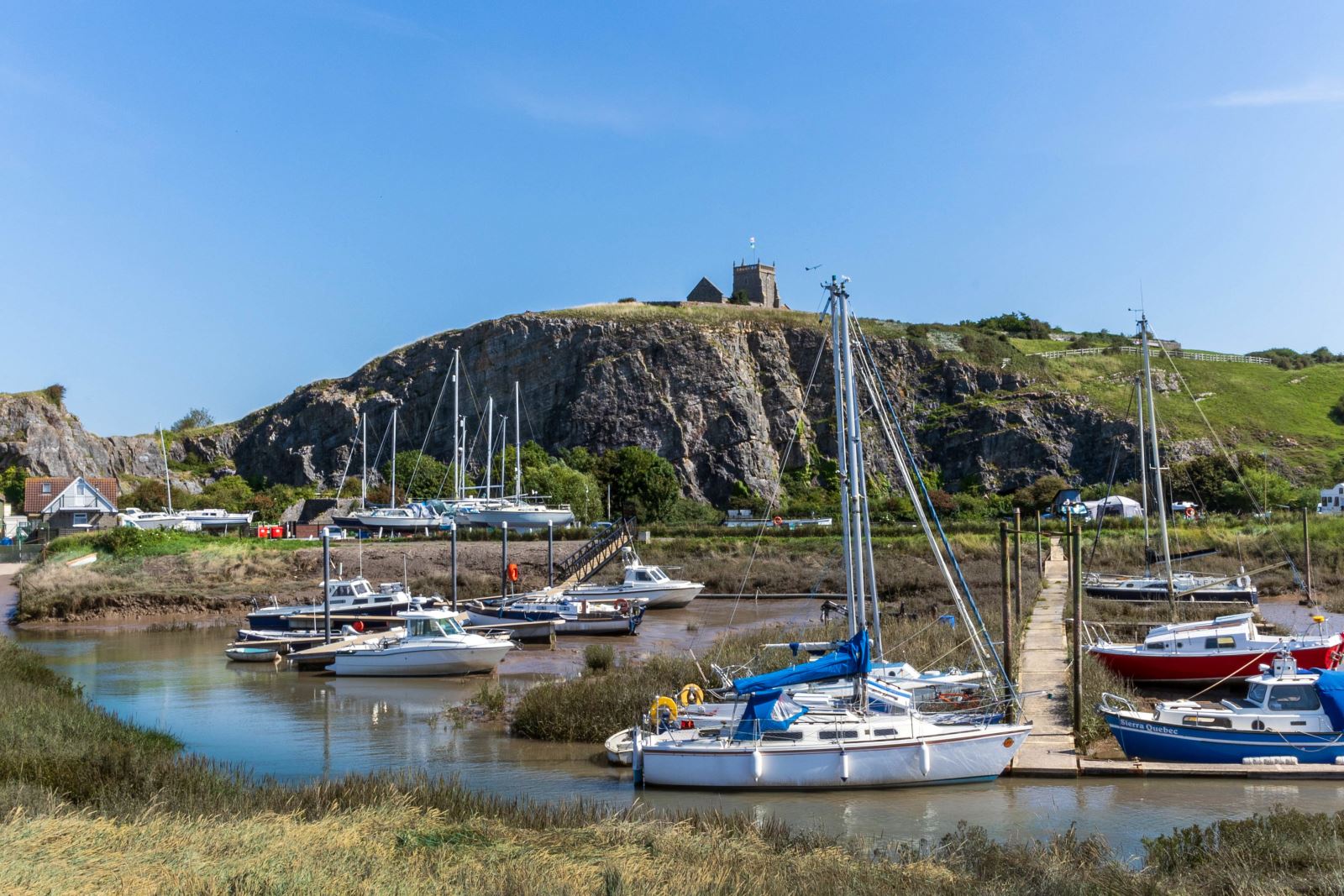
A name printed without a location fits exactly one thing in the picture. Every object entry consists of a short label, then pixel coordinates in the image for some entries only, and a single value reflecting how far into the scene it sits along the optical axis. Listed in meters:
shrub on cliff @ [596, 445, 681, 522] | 94.88
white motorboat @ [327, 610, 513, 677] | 33.06
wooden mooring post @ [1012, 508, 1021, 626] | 30.12
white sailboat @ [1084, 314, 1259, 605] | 40.94
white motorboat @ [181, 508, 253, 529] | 88.25
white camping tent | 79.38
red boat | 27.45
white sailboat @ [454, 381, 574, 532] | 84.19
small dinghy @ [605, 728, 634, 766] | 21.30
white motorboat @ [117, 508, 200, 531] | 84.12
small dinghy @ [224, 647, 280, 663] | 37.28
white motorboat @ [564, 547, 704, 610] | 50.06
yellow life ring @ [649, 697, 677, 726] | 21.20
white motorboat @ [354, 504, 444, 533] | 84.62
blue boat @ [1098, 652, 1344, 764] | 19.72
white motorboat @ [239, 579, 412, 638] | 40.91
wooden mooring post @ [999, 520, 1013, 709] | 23.70
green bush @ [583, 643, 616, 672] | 32.72
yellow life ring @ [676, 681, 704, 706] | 23.09
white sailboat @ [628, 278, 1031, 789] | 19.02
